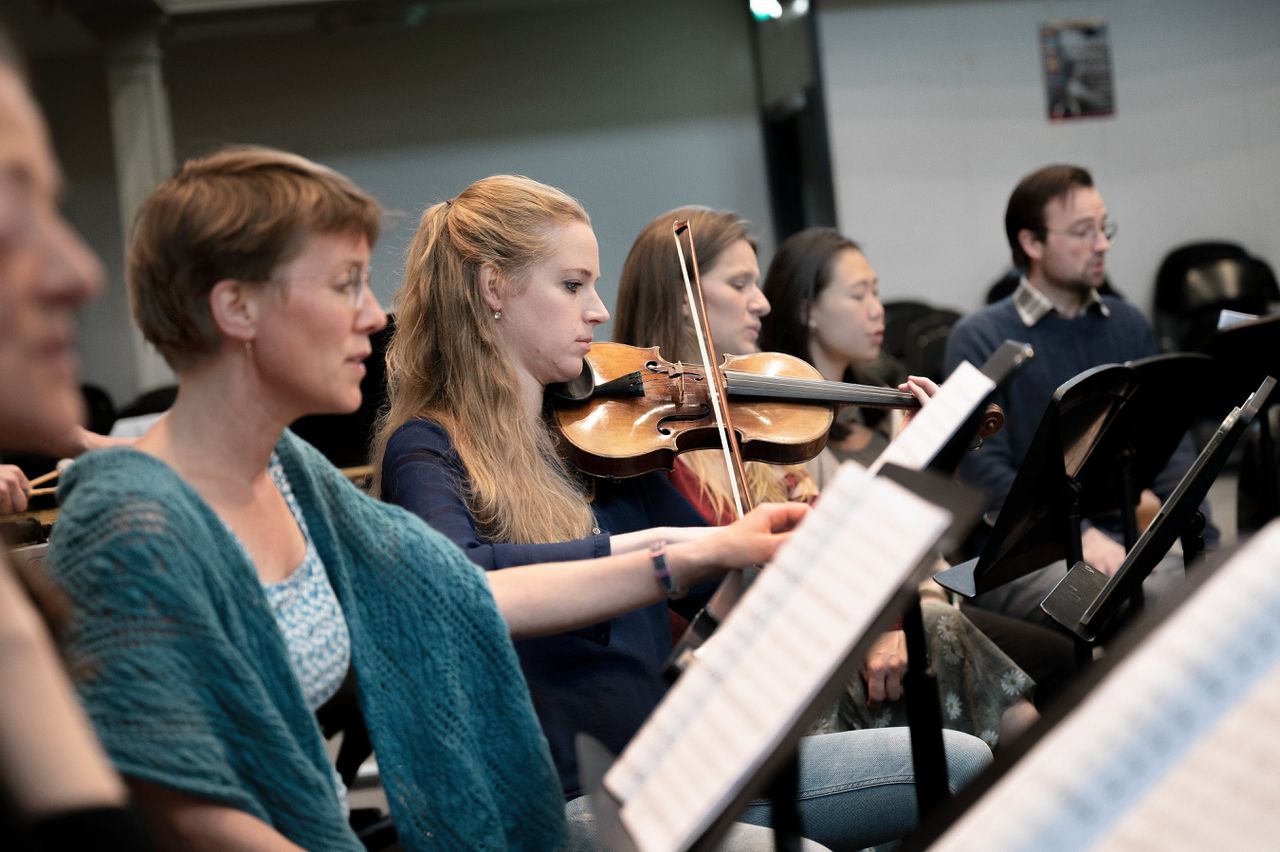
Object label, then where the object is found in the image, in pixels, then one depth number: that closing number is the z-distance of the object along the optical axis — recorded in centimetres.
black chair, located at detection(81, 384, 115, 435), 545
